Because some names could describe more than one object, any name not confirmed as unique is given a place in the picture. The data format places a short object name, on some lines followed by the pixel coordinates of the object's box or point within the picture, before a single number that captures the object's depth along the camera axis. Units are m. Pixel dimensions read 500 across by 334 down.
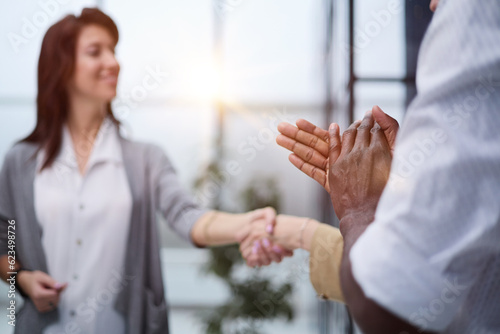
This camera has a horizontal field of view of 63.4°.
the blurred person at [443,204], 0.41
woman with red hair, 1.22
